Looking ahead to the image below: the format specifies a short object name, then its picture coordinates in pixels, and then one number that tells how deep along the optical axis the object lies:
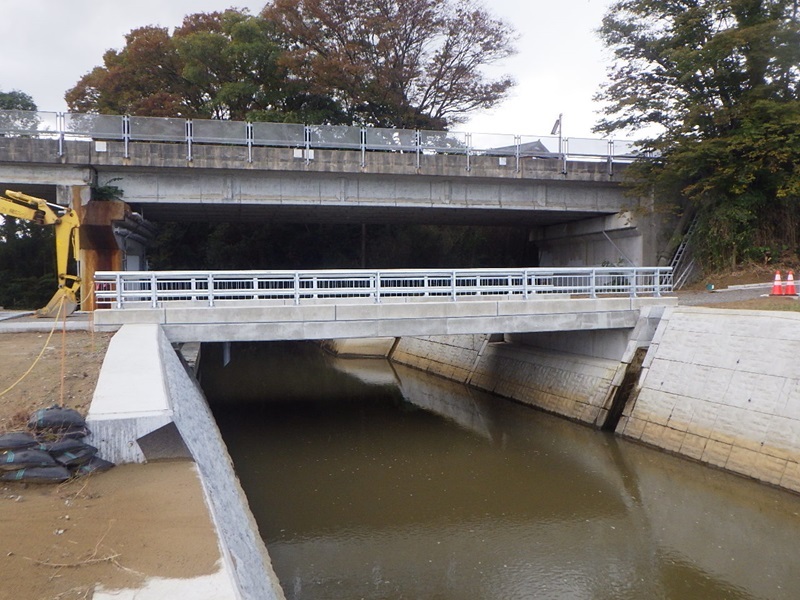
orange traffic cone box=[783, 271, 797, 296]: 16.33
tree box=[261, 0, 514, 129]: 31.17
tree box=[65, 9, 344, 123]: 32.06
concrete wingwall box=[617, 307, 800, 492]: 11.02
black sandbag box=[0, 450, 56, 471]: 5.97
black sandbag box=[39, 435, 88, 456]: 6.12
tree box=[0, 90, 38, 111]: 39.12
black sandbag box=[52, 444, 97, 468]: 6.07
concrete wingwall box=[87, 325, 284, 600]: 5.52
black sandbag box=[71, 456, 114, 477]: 6.14
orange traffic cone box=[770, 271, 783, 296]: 16.34
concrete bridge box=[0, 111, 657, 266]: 20.22
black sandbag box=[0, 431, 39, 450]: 6.06
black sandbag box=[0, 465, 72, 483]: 5.94
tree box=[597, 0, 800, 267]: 20.50
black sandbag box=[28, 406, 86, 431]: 6.43
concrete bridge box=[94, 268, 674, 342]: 13.13
